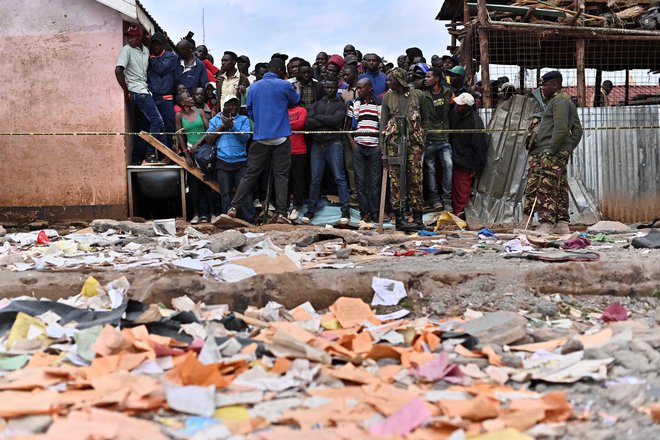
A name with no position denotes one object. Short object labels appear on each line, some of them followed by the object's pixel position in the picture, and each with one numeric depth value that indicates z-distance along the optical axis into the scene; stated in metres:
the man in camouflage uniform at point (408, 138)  10.31
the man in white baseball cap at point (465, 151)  11.68
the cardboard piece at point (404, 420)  3.39
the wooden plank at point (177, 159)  11.32
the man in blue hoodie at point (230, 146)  11.13
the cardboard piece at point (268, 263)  6.43
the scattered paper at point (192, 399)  3.59
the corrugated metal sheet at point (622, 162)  11.95
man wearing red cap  11.16
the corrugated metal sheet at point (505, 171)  11.98
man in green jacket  9.90
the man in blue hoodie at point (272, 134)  10.62
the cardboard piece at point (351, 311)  5.25
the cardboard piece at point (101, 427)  3.27
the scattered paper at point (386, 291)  5.70
